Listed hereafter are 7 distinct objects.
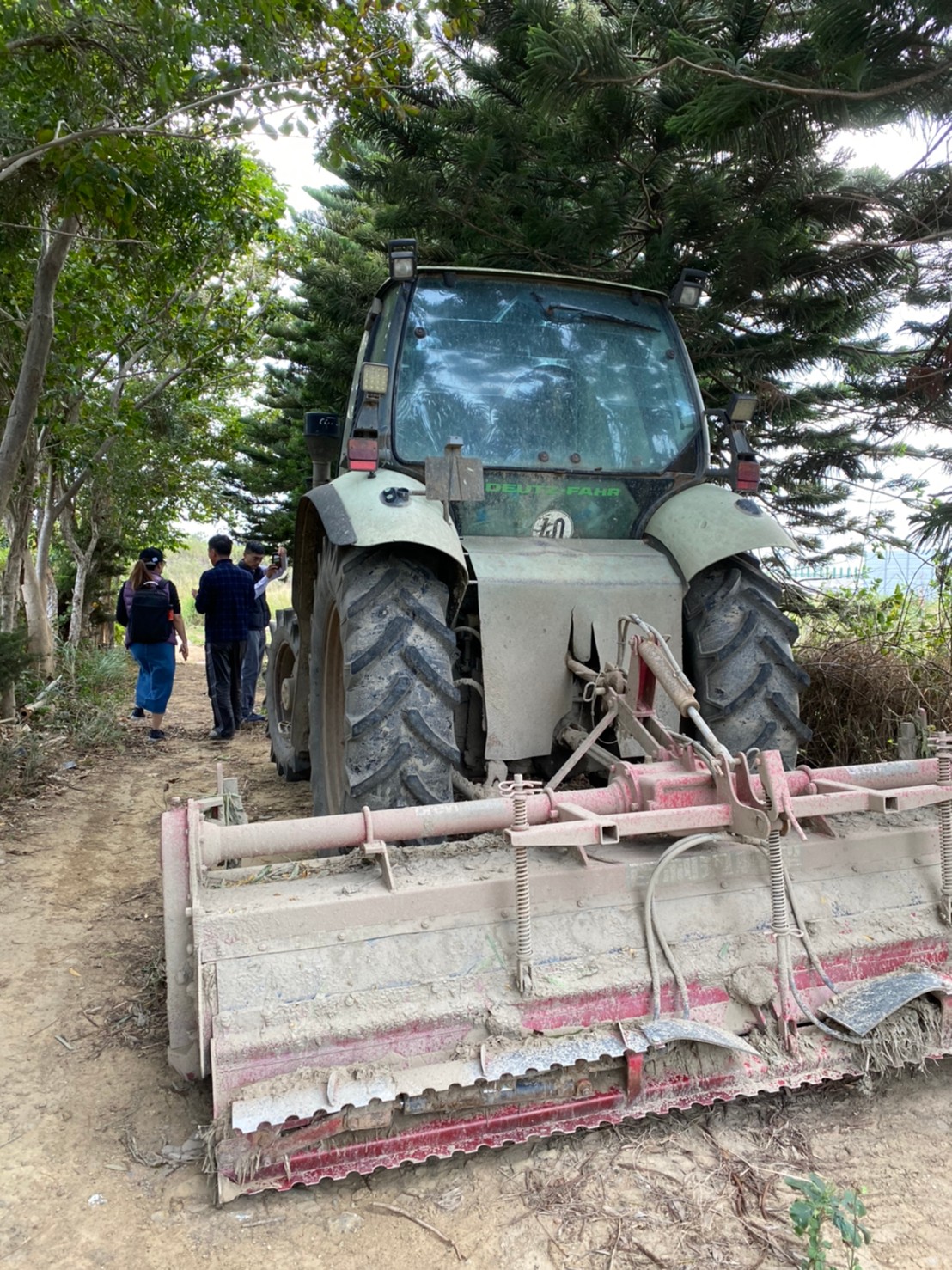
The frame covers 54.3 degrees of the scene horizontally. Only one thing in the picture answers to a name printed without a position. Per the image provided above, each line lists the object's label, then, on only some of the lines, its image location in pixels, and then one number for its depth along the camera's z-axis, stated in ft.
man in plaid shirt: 25.70
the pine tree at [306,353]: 25.41
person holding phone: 28.86
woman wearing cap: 26.86
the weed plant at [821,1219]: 5.85
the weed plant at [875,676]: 17.10
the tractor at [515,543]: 9.95
